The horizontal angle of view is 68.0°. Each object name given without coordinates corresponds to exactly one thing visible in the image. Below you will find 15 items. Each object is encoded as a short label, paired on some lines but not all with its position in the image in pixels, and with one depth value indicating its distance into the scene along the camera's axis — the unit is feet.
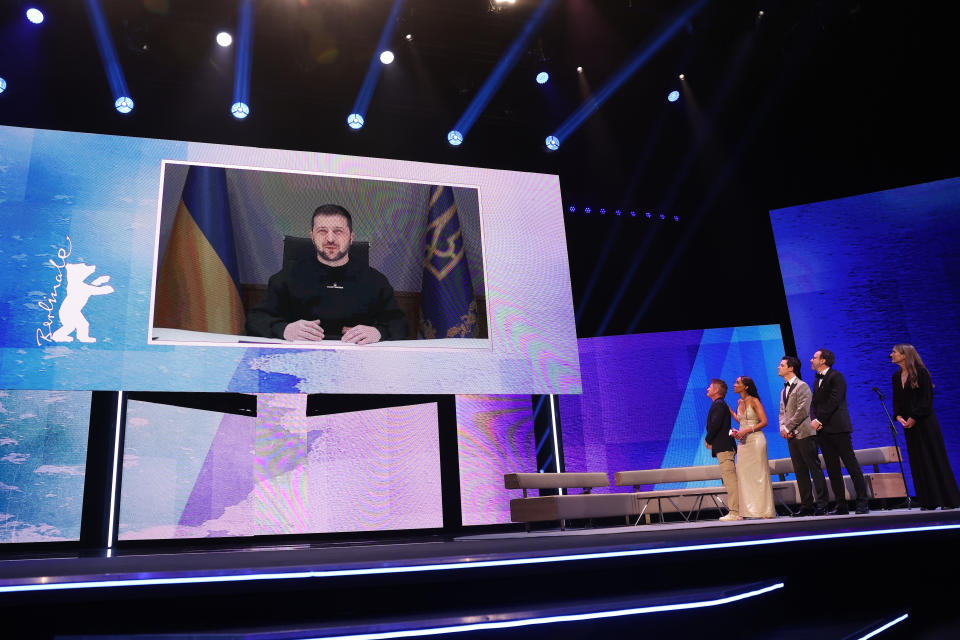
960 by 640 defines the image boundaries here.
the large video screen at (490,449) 27.27
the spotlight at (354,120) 25.26
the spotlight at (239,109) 23.90
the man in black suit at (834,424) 18.53
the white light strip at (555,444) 27.78
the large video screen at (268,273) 20.68
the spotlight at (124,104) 22.88
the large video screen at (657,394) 30.73
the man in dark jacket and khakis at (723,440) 20.43
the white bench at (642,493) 23.31
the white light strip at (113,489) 21.50
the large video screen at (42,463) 21.74
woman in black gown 17.74
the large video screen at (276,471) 23.00
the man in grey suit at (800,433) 19.16
